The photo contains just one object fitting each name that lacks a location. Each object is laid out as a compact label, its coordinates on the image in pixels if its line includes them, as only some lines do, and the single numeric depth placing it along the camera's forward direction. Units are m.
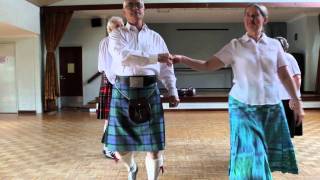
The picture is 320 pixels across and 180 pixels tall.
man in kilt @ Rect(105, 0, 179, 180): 2.56
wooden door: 11.09
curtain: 9.41
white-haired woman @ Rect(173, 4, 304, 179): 2.21
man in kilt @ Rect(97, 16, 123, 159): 3.51
